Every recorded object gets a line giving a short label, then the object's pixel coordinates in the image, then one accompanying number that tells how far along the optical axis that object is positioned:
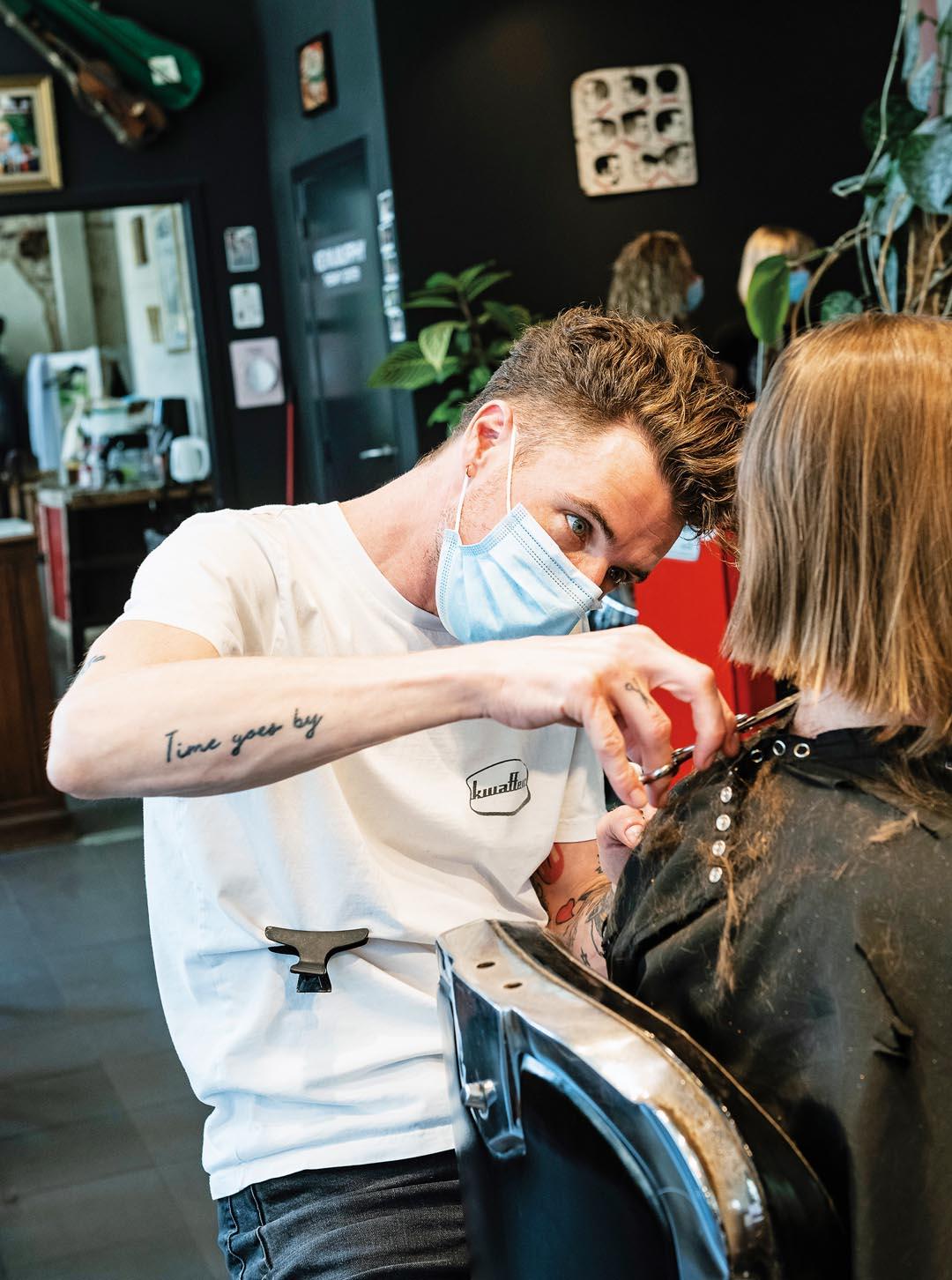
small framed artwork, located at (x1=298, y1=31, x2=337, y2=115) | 6.53
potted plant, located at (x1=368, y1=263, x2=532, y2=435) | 5.46
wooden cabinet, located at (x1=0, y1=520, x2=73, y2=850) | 5.43
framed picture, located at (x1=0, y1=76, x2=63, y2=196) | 6.85
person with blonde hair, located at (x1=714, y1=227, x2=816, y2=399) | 5.21
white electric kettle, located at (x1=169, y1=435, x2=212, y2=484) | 7.76
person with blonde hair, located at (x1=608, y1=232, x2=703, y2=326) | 5.27
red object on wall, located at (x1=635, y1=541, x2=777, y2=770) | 2.36
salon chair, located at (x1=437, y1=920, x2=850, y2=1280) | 0.84
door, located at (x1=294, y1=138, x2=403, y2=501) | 6.51
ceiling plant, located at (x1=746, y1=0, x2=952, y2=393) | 2.89
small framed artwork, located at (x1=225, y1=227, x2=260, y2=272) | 7.34
